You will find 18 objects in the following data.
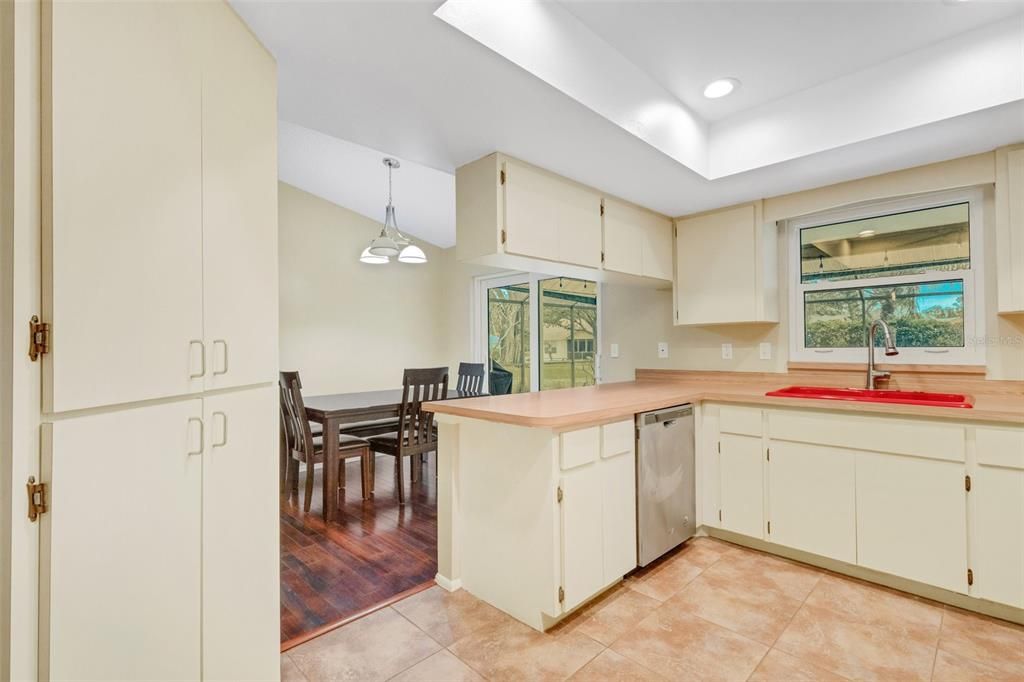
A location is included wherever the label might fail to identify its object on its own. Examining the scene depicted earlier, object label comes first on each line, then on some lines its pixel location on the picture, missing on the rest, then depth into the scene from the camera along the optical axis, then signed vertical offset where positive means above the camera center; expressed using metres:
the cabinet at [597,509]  1.91 -0.72
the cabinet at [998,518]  1.89 -0.73
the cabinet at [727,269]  2.92 +0.48
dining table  3.19 -0.49
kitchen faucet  2.55 -0.13
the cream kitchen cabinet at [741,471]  2.57 -0.72
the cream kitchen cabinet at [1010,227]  2.18 +0.53
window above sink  2.46 +0.35
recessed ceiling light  2.17 +1.20
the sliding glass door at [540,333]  4.22 +0.11
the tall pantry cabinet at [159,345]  0.91 +0.00
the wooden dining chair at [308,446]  3.31 -0.74
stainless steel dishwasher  2.29 -0.72
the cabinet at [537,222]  2.20 +0.64
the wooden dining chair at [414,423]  3.57 -0.61
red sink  2.28 -0.29
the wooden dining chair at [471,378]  4.66 -0.34
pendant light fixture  3.81 +0.82
